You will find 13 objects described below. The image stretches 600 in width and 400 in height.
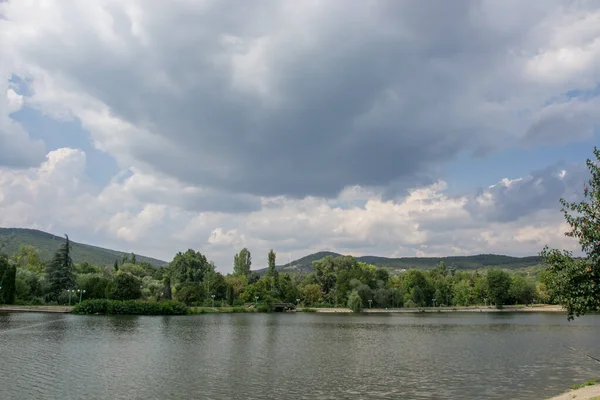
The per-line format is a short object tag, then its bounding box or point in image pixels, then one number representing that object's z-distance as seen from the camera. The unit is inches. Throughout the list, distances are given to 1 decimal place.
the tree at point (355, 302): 5876.0
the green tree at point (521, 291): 6792.3
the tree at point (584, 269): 927.7
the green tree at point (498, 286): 6525.6
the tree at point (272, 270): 6506.9
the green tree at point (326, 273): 7185.0
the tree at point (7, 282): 4160.9
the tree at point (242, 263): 7593.5
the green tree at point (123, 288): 4340.6
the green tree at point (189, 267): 6058.1
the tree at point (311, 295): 6766.7
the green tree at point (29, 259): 5999.5
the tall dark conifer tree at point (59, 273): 4475.9
